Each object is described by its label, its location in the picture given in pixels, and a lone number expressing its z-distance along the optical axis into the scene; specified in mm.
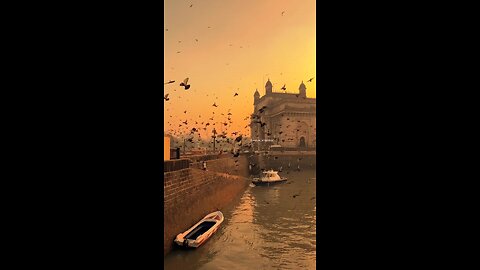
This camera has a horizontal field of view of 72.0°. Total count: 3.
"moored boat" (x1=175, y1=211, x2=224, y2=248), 11984
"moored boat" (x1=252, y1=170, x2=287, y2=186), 32375
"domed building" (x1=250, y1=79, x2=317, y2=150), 58062
